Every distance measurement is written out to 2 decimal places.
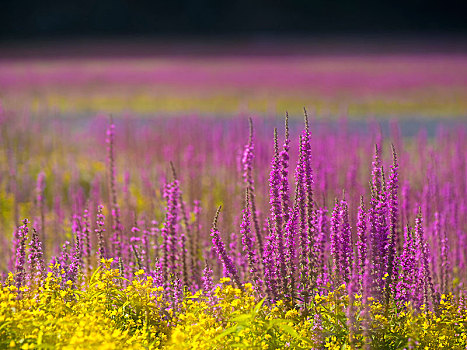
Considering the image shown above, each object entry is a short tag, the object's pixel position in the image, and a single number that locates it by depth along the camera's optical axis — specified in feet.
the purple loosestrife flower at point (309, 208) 36.50
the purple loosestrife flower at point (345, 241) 36.37
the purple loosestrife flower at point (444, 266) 42.55
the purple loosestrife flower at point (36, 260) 38.19
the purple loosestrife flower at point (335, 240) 35.99
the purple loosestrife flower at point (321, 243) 38.63
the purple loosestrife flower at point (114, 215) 46.06
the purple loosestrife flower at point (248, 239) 36.32
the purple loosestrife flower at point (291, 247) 36.32
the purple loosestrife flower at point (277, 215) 35.93
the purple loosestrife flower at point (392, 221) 35.60
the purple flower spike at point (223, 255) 35.22
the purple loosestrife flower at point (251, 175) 37.08
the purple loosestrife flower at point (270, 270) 36.78
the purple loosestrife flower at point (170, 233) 40.16
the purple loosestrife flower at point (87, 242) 43.24
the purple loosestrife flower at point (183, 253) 39.83
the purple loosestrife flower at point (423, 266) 36.96
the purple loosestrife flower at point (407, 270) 36.15
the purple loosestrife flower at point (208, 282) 36.70
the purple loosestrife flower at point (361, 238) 35.06
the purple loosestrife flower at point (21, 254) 37.61
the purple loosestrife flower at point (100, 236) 40.14
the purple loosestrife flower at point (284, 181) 35.91
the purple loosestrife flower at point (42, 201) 46.44
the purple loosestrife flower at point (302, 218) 36.29
